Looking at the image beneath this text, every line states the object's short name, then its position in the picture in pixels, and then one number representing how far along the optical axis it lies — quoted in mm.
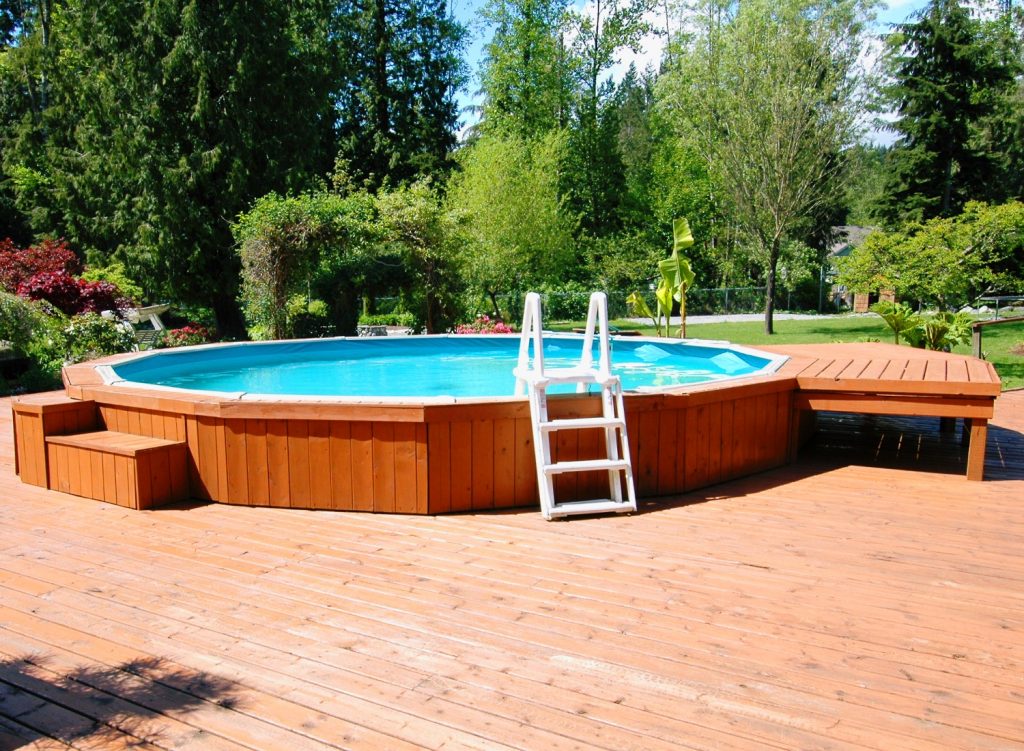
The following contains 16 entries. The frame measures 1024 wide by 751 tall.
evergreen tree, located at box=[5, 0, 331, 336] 16938
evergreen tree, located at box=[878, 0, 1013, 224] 23500
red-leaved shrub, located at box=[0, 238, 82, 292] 13367
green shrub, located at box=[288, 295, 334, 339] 15212
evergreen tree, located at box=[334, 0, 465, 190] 27672
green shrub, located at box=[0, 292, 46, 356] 10008
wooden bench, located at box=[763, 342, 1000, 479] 5305
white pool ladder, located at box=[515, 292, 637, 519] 4453
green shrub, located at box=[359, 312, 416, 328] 19109
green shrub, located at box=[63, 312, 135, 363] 10703
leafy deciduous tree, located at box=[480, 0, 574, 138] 30047
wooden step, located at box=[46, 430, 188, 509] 4645
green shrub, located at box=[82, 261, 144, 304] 16125
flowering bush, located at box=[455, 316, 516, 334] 13945
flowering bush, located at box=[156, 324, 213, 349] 13266
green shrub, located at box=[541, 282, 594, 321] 24578
